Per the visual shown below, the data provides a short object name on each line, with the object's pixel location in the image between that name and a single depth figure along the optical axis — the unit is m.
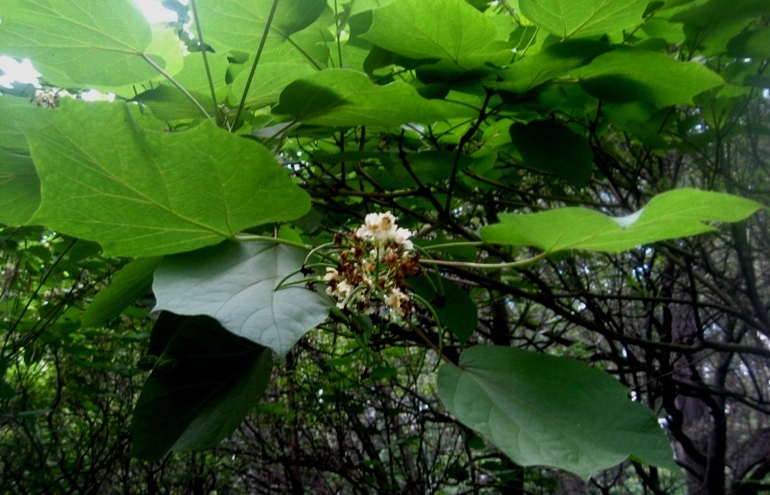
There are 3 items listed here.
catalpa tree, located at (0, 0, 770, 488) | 0.40
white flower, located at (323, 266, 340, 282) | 0.46
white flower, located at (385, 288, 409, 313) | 0.45
